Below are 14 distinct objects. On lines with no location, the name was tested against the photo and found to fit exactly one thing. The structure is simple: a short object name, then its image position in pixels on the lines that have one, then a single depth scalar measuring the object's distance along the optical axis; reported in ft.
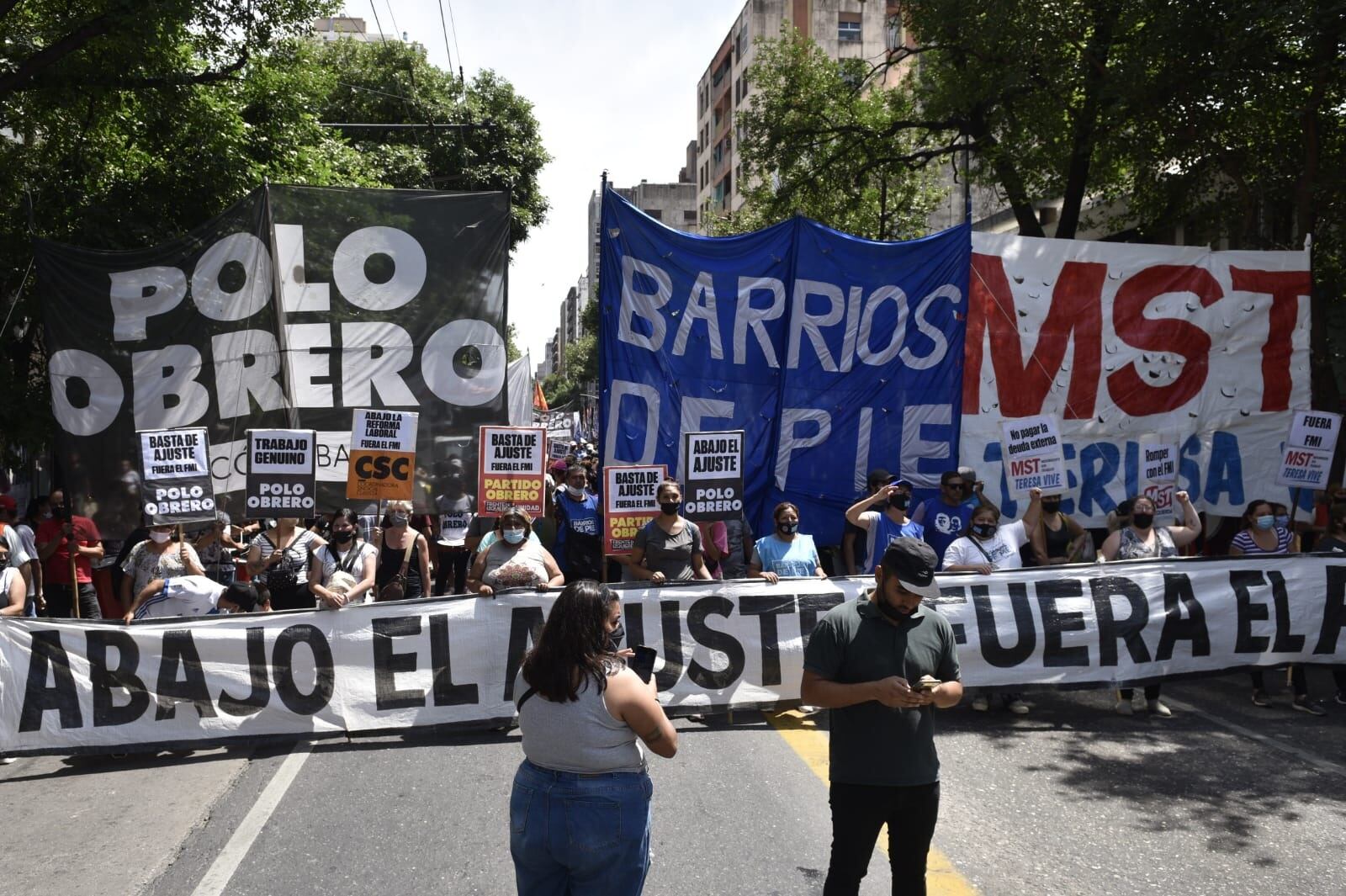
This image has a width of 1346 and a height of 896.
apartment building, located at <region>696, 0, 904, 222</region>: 195.93
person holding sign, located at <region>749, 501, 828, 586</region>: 29.91
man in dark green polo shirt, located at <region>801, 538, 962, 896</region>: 13.26
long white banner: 26.04
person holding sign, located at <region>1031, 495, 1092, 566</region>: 32.19
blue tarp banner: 35.99
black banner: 33.24
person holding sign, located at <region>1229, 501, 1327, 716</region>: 30.48
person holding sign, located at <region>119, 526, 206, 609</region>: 28.55
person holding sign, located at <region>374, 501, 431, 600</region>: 32.04
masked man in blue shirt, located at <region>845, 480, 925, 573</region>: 31.96
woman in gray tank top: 11.50
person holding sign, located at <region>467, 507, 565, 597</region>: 28.66
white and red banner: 38.42
